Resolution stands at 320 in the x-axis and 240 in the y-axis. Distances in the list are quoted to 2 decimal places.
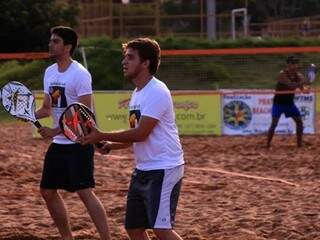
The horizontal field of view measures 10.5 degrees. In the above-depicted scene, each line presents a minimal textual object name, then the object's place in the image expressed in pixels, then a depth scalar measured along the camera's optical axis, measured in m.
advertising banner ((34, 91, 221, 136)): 35.49
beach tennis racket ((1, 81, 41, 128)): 12.48
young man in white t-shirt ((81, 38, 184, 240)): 10.72
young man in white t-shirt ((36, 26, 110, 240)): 13.14
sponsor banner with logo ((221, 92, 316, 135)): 35.34
